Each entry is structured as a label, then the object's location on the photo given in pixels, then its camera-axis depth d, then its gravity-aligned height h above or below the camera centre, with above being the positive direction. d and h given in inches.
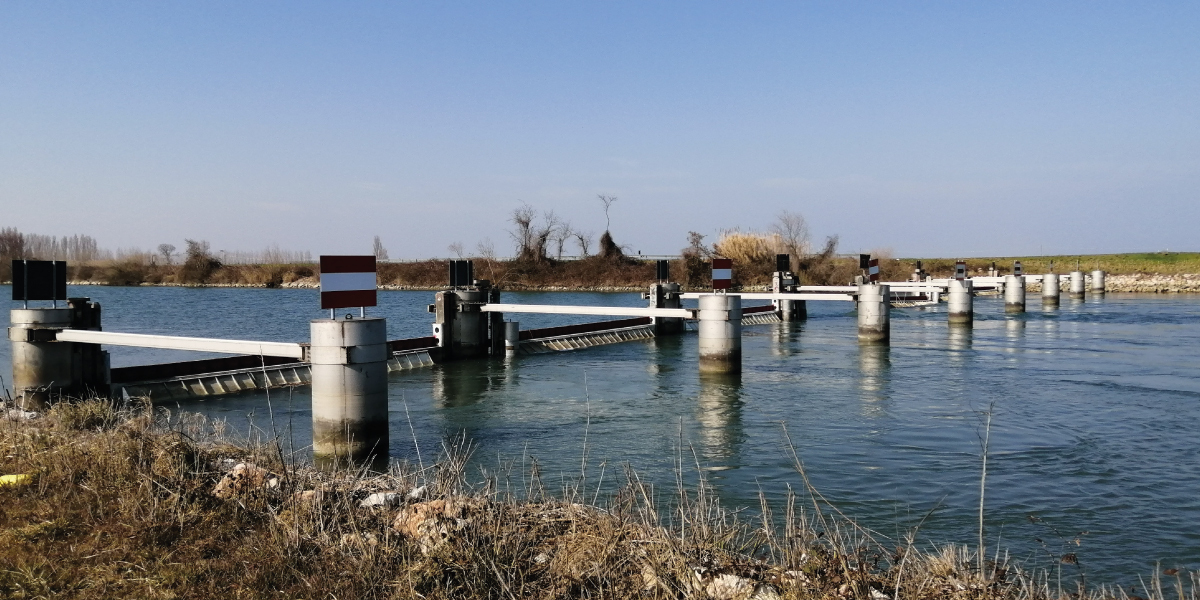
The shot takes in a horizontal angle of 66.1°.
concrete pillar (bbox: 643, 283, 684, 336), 1003.9 -36.0
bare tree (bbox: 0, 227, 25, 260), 4598.9 +100.3
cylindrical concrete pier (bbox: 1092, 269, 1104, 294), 2031.3 -33.0
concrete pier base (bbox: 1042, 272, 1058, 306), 1565.0 -37.1
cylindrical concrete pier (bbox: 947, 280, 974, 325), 1139.9 -46.4
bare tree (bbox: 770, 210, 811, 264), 2593.5 +64.2
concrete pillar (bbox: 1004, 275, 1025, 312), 1393.9 -41.8
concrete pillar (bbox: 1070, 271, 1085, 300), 1796.1 -35.2
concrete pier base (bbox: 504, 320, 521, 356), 829.2 -61.3
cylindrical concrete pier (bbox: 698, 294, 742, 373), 636.1 -45.6
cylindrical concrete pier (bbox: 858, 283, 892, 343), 906.1 -45.8
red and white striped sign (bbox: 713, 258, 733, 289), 682.2 -4.0
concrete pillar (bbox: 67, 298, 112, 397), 483.2 -47.9
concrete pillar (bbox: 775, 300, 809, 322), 1318.9 -60.8
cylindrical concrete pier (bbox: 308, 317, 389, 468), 349.7 -45.7
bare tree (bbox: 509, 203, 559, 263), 3203.7 +96.0
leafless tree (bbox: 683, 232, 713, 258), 2630.9 +59.5
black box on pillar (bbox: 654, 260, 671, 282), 1063.0 -2.6
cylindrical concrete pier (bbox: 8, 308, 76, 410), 466.9 -43.1
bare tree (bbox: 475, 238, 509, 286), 3078.7 -1.7
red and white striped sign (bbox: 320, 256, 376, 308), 353.7 -4.5
